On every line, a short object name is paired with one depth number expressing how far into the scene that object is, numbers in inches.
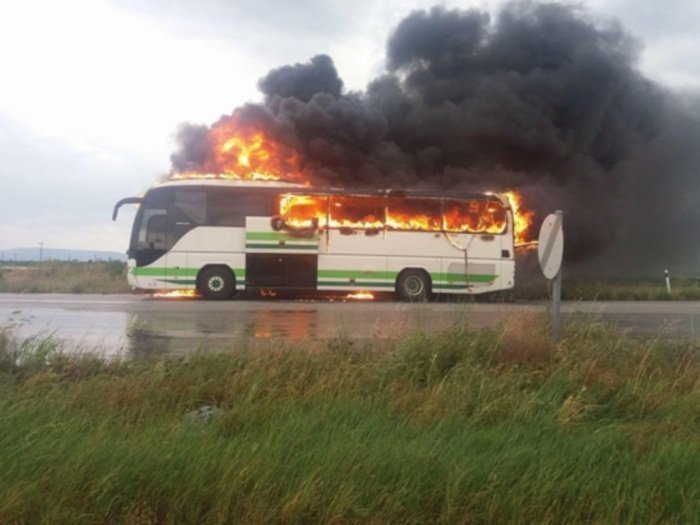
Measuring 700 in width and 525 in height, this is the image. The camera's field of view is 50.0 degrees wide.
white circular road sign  305.3
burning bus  745.0
